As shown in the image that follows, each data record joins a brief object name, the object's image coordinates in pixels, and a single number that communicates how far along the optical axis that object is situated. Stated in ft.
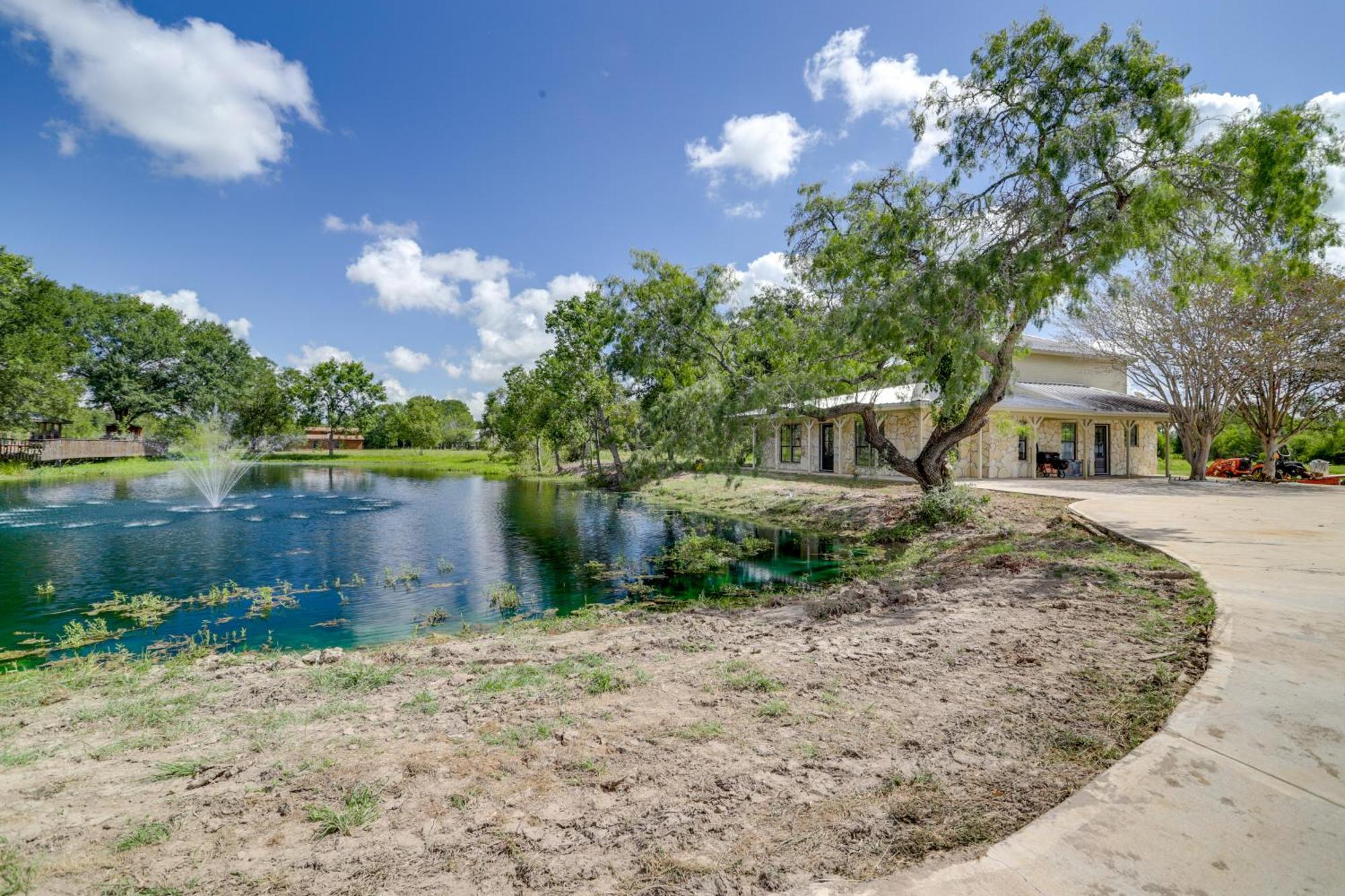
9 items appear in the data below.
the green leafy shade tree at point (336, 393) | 199.31
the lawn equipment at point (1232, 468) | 71.16
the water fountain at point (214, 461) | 80.17
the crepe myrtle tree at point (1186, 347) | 58.23
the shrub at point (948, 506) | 39.68
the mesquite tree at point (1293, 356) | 54.80
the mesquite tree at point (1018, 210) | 30.30
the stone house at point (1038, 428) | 65.51
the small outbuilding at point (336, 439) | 230.68
